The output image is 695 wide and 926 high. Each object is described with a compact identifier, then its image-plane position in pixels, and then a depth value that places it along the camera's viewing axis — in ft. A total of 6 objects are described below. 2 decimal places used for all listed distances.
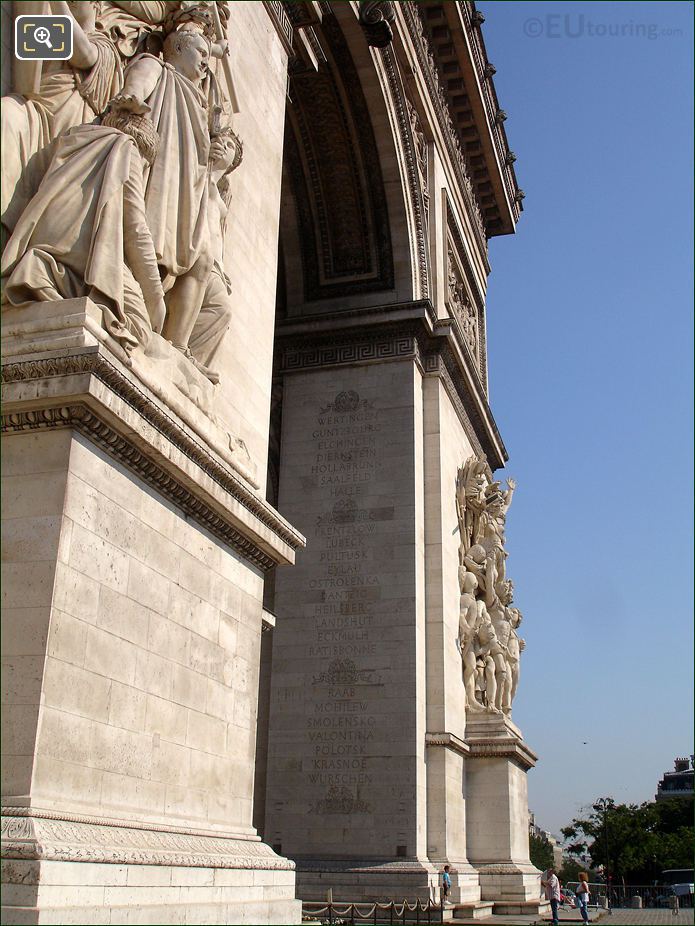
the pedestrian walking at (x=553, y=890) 57.33
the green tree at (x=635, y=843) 206.80
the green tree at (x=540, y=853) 270.26
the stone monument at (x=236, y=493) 20.30
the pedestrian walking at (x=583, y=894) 61.39
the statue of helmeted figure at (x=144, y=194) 22.71
